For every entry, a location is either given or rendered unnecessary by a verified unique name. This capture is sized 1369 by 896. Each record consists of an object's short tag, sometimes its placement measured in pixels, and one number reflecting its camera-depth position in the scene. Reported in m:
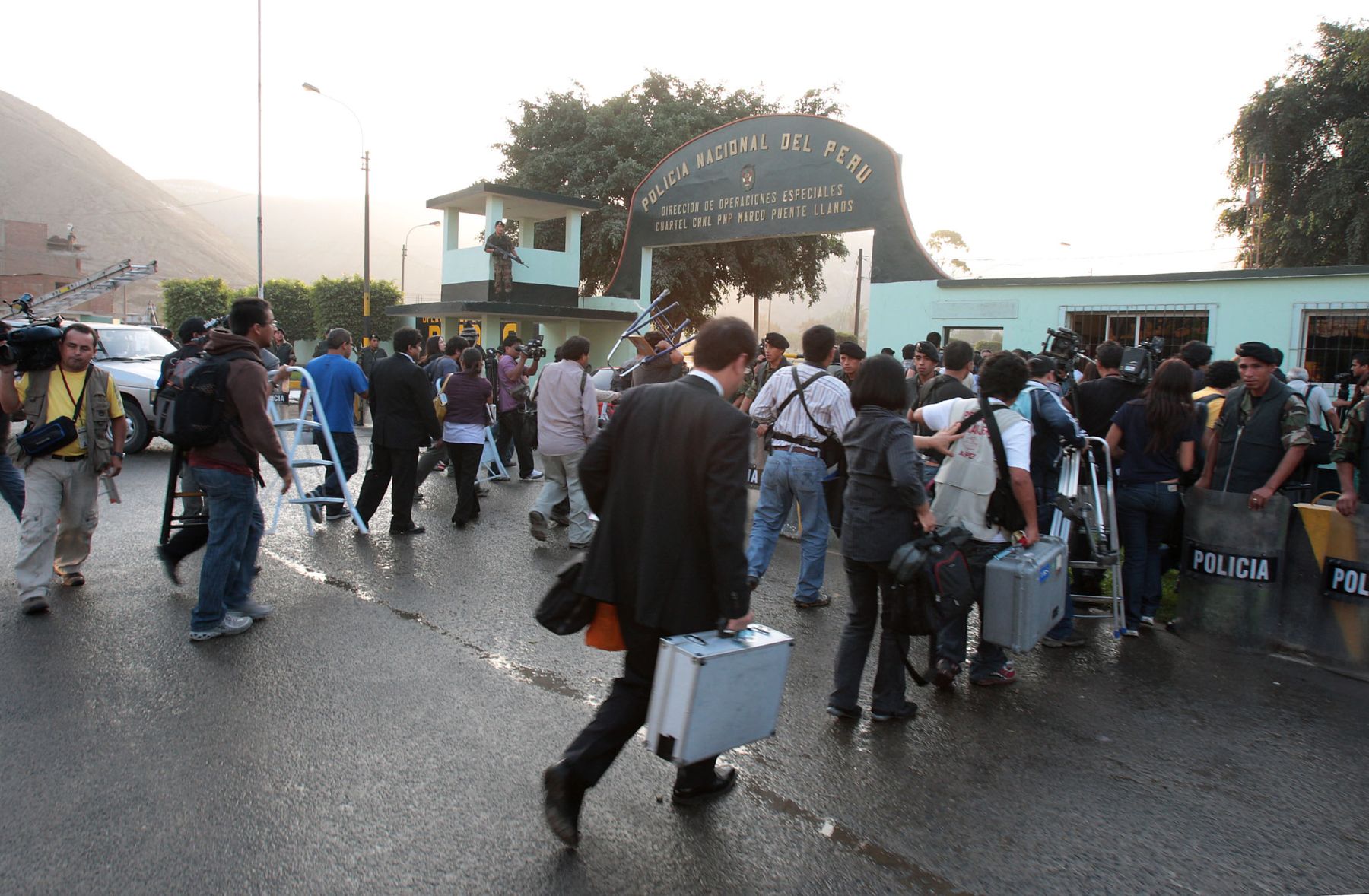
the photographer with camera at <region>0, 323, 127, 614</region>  5.39
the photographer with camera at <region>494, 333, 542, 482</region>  10.42
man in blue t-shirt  8.30
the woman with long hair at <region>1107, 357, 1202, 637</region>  5.38
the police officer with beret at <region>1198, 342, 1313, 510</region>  5.46
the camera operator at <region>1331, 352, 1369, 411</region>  9.45
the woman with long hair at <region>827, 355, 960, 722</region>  4.05
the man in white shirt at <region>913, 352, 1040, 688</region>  4.43
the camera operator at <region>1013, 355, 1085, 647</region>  4.91
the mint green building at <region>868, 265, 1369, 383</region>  13.14
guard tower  23.14
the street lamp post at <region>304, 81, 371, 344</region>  27.91
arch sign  17.70
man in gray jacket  7.70
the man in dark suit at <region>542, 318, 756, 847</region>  2.92
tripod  5.32
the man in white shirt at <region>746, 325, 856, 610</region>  5.93
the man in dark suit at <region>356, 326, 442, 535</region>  7.82
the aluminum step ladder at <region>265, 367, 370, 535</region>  7.56
